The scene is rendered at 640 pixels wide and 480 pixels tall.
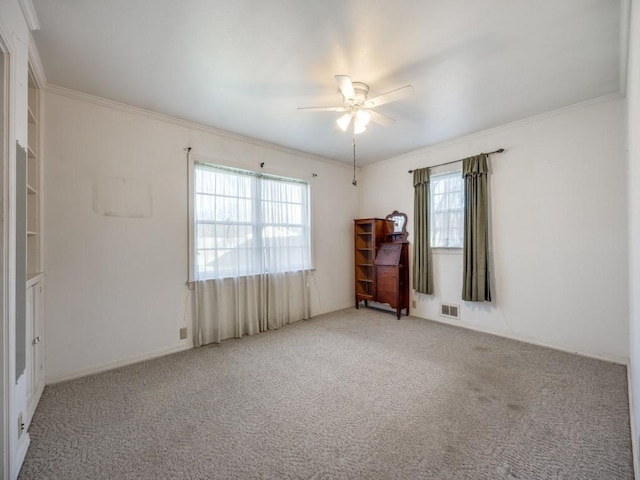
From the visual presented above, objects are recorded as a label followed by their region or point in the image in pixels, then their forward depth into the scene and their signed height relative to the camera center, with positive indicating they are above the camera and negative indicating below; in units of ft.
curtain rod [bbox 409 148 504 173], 11.48 +3.58
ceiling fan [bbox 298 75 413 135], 7.24 +3.87
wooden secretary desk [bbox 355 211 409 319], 14.43 -1.25
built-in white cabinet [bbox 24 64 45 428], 7.29 +0.41
